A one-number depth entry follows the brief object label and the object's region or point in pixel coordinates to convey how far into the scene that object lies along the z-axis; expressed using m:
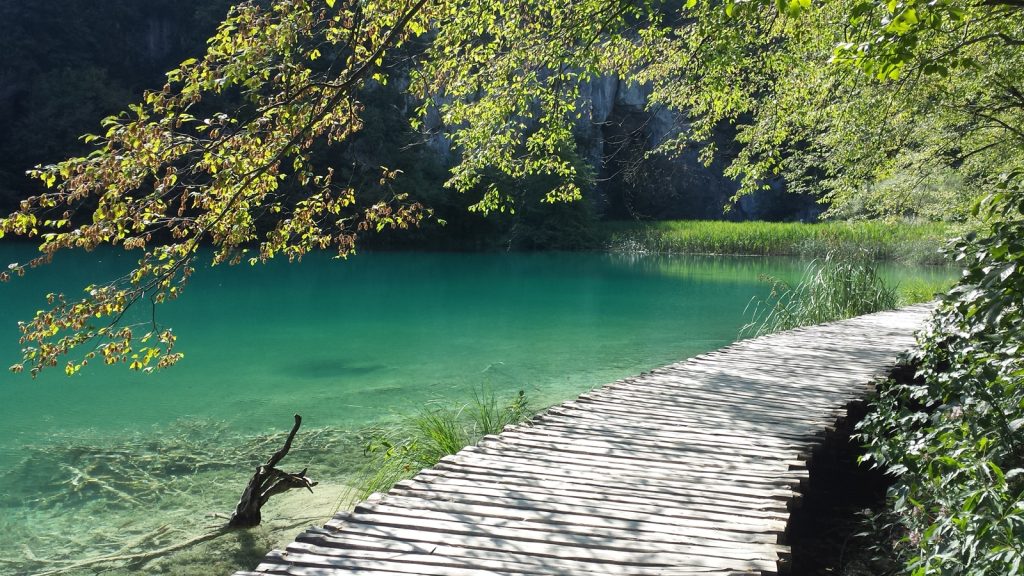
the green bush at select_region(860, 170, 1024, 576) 2.13
